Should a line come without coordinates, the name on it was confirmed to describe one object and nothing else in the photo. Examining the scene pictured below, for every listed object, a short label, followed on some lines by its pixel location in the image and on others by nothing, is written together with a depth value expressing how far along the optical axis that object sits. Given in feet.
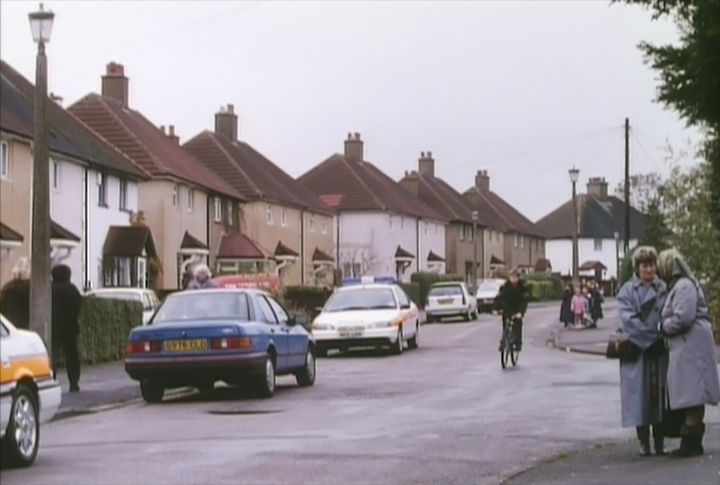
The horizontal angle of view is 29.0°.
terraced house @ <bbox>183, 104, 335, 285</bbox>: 203.13
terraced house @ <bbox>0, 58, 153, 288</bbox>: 128.77
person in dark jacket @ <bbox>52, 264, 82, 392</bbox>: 64.44
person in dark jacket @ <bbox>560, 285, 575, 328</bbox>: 147.74
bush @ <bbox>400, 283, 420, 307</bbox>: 223.08
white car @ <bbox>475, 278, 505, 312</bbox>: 215.51
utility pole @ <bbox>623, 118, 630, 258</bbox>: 164.10
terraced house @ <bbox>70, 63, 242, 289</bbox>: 179.01
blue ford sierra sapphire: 59.77
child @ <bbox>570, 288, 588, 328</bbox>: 145.79
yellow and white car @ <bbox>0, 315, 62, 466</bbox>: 37.58
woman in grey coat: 36.42
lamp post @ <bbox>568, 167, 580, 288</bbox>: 157.69
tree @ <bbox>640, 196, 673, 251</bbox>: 182.39
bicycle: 83.15
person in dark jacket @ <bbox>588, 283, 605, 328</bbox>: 148.97
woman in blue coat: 37.52
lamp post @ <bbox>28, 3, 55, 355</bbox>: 65.62
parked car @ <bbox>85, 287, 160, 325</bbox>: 106.93
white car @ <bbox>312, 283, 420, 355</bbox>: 99.09
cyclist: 83.35
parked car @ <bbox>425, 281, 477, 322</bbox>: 179.32
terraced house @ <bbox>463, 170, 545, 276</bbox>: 350.84
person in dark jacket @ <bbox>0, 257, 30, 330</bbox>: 67.10
